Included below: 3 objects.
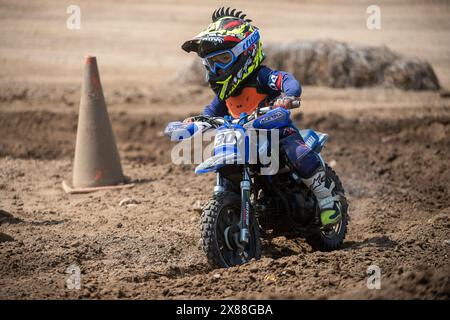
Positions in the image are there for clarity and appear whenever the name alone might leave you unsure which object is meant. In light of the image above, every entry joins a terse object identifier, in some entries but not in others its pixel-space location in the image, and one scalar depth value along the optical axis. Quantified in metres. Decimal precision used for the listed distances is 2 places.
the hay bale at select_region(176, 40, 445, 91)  31.31
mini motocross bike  13.52
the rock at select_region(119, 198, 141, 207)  19.23
